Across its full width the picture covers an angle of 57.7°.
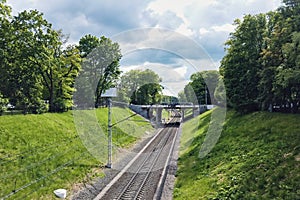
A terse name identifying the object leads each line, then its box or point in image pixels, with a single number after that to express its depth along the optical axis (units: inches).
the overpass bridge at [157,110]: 2287.2
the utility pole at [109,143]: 791.7
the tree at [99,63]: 1482.8
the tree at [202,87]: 2416.1
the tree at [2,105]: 863.1
